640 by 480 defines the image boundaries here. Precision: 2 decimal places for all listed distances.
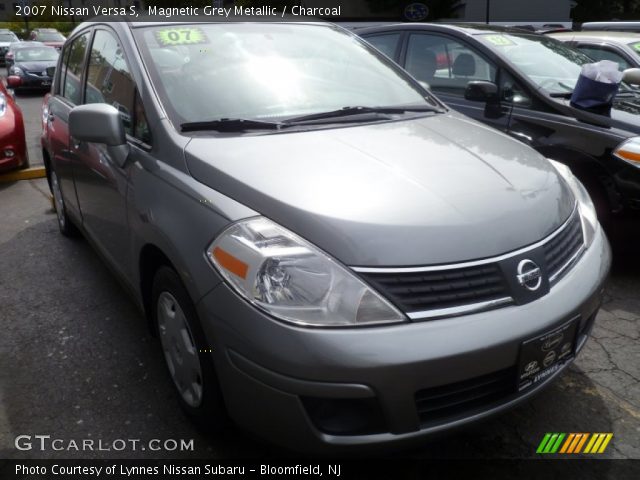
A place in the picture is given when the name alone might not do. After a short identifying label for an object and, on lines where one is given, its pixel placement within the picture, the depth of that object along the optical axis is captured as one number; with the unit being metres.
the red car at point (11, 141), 6.21
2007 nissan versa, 1.72
